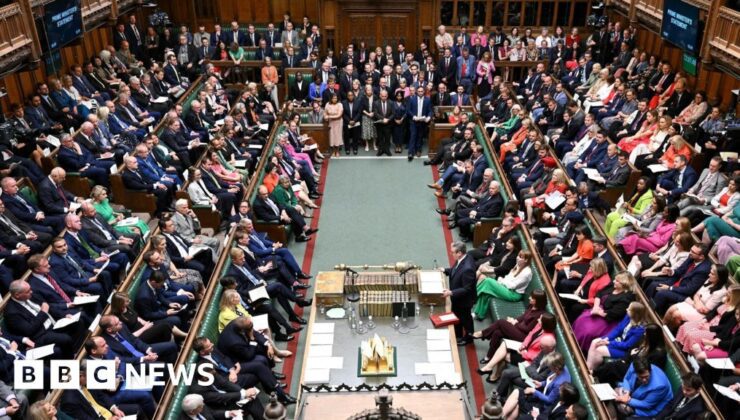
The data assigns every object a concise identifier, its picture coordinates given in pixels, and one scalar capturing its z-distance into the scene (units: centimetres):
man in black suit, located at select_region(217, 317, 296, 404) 621
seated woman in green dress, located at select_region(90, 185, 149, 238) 824
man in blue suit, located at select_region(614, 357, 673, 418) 537
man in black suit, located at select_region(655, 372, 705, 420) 500
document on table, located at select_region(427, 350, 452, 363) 639
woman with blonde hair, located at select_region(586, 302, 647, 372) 605
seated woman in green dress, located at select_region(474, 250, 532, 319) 743
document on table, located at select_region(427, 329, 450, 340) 671
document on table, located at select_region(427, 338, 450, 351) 655
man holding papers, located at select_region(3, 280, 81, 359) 611
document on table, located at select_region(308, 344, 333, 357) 649
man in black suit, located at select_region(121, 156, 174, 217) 941
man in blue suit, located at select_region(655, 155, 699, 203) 898
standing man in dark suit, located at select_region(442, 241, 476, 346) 712
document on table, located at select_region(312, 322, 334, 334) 684
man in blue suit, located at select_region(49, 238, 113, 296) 695
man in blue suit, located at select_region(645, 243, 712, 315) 668
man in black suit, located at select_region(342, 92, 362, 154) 1280
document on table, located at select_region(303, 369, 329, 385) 611
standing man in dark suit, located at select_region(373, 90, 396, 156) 1274
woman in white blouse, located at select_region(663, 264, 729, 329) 625
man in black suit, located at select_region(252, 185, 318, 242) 914
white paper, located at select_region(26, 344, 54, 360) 589
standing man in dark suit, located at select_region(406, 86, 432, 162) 1279
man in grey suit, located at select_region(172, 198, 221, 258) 830
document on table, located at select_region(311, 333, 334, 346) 667
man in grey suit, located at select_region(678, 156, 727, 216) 842
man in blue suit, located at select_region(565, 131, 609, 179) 1023
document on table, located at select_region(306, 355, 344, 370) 632
